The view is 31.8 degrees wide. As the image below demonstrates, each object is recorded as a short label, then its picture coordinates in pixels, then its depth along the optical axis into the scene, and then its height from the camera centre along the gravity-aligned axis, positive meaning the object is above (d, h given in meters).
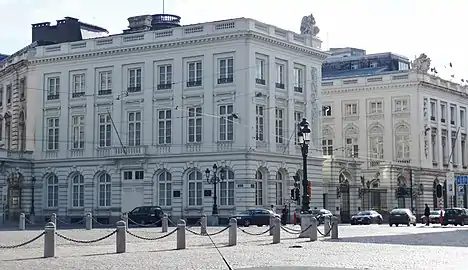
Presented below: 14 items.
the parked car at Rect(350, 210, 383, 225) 67.94 -3.57
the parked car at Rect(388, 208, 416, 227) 63.16 -3.32
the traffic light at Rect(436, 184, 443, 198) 57.59 -1.14
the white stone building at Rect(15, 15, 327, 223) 64.75 +4.85
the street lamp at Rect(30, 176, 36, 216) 71.65 -0.76
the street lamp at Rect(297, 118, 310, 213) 38.53 +1.18
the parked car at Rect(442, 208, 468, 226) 63.56 -3.28
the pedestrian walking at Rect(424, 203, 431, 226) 65.10 -3.18
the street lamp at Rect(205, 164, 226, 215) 61.59 -0.19
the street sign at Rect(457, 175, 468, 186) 63.57 -0.41
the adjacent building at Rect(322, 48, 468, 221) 85.69 +4.82
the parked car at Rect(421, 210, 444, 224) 69.81 -3.69
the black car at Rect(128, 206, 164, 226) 61.00 -2.93
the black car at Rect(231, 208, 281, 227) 57.94 -2.96
